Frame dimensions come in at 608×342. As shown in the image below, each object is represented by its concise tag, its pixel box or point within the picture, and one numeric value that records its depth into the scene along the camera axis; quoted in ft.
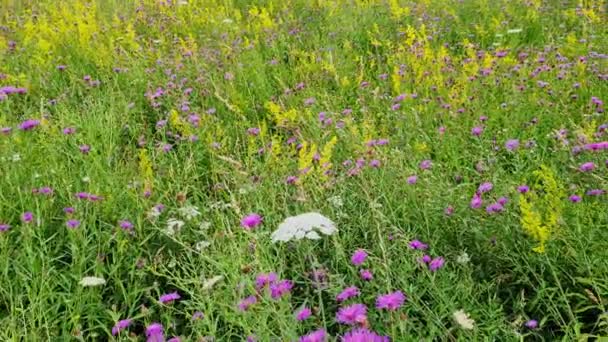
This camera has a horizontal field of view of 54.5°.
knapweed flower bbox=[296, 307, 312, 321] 4.56
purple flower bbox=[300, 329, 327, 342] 3.61
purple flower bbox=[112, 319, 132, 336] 5.05
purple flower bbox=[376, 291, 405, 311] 3.87
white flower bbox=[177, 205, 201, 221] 6.99
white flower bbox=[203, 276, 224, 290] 4.79
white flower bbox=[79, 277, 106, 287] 6.09
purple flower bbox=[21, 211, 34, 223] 6.54
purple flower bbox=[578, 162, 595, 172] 6.15
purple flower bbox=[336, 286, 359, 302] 4.51
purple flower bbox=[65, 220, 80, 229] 6.76
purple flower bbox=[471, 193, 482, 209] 6.28
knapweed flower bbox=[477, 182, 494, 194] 6.37
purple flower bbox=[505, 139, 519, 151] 7.35
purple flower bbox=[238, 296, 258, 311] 4.42
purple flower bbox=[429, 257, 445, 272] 5.31
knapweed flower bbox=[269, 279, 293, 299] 4.22
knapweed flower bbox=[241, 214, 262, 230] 4.84
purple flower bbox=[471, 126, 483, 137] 7.88
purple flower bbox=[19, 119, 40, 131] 8.18
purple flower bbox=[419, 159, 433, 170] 7.41
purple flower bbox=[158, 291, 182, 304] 5.47
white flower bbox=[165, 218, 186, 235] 6.00
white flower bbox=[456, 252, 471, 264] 5.77
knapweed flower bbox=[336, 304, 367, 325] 3.51
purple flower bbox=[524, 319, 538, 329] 5.17
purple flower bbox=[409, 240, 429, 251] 5.73
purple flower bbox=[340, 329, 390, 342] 3.29
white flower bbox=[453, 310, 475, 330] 3.64
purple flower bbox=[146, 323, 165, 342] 4.78
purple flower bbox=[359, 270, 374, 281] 5.46
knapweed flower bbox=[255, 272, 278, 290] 4.30
